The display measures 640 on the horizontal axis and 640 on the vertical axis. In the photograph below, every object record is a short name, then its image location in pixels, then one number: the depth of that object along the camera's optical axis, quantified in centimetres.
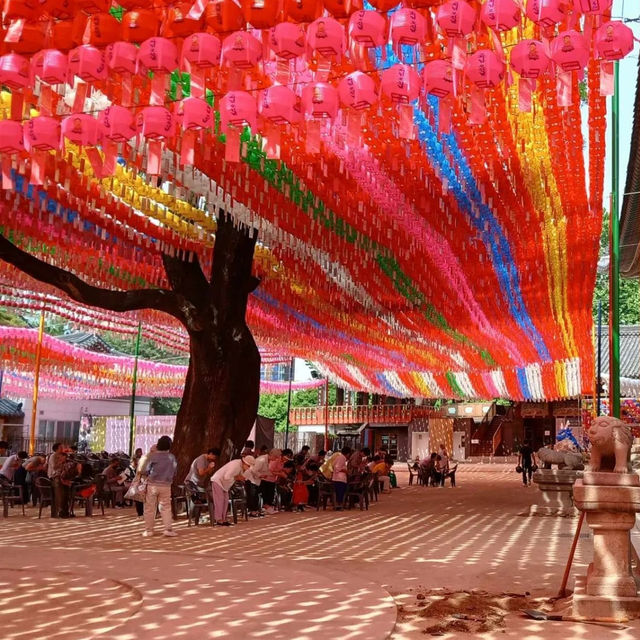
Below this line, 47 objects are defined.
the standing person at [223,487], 1046
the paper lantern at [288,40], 484
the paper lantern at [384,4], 462
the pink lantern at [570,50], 476
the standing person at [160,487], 923
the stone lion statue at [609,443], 523
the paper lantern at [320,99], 533
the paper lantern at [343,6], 470
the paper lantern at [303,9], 469
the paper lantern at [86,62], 515
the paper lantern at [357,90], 526
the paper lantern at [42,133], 575
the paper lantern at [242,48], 491
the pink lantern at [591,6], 450
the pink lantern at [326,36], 477
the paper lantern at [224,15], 484
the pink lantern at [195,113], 557
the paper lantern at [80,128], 585
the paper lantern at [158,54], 504
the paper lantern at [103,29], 510
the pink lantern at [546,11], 451
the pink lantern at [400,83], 518
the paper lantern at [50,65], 517
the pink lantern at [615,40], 471
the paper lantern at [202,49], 500
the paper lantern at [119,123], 574
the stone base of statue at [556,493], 1205
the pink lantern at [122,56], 514
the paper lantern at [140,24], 504
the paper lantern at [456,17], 461
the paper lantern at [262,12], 477
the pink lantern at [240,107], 543
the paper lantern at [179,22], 499
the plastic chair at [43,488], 1159
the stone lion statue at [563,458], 1216
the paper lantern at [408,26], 470
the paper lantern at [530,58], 487
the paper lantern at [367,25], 471
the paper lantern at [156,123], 562
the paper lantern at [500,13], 455
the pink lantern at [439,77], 515
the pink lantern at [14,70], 519
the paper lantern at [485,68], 498
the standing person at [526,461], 2123
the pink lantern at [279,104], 541
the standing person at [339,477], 1382
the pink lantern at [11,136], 577
